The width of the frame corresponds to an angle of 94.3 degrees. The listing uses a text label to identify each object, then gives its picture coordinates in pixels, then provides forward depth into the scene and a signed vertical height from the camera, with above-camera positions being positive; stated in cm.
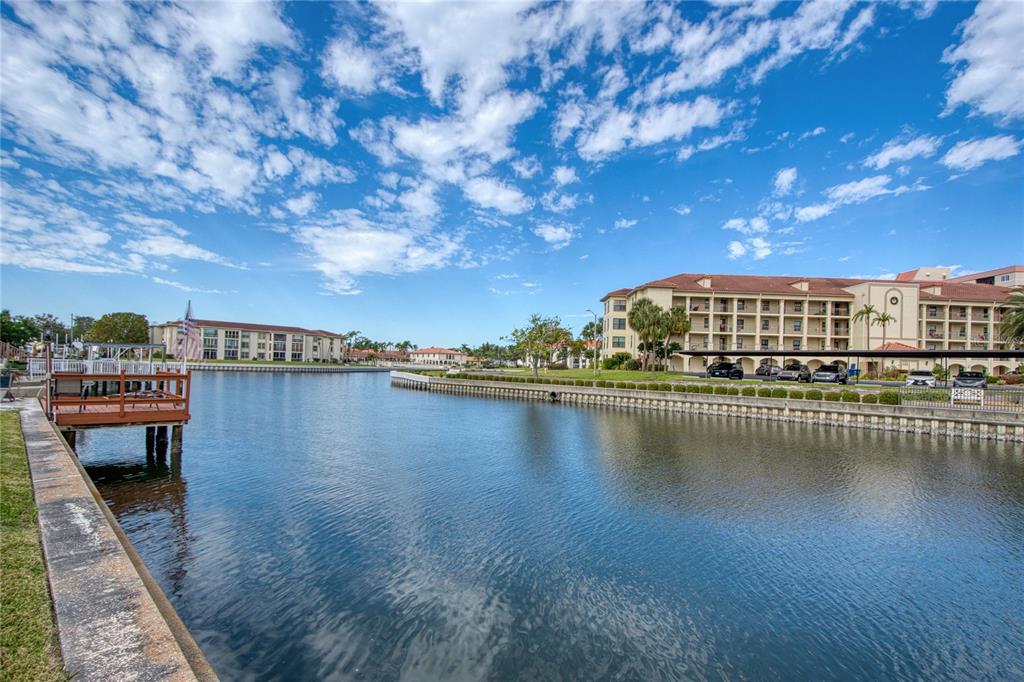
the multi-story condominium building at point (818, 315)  6962 +741
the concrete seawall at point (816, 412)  3022 -389
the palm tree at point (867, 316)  6665 +713
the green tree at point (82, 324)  14212 +591
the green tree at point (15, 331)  6794 +151
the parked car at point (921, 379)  4412 -116
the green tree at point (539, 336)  8206 +357
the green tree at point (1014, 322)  4766 +487
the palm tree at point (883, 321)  6594 +646
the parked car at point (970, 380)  4003 -102
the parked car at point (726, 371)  5488 -108
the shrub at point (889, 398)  3444 -231
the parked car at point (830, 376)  4772 -114
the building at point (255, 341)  13038 +195
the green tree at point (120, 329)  12075 +392
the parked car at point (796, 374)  4950 -106
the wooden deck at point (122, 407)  1759 -264
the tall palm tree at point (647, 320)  6269 +527
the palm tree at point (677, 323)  6506 +514
